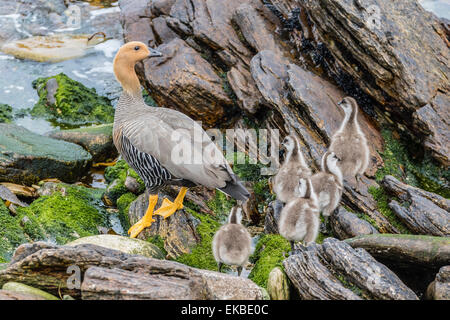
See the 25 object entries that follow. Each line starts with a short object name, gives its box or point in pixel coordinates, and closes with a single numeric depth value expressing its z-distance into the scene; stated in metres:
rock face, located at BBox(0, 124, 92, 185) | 9.51
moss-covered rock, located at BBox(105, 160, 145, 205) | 9.10
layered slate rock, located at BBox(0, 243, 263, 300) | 5.09
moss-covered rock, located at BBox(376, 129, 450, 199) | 8.17
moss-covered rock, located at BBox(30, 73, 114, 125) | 12.29
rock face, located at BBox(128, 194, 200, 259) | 7.70
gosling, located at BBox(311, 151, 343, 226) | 7.39
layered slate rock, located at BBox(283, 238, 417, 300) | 5.36
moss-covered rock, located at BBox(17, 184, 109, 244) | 7.91
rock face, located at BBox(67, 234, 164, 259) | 6.91
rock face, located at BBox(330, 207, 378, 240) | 7.26
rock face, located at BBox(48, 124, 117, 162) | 10.73
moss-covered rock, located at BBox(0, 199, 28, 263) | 7.38
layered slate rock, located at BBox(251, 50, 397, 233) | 8.50
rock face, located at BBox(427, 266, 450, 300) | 5.27
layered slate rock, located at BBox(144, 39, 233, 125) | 10.29
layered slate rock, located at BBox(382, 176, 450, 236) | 6.82
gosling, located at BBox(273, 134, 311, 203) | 7.77
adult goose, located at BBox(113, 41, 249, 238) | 7.37
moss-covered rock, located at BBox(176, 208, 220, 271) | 7.46
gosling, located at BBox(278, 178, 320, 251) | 6.79
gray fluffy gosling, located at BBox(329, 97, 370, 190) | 7.93
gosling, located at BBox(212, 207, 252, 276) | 6.63
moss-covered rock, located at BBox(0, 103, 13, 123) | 12.22
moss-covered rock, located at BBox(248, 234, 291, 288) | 6.75
